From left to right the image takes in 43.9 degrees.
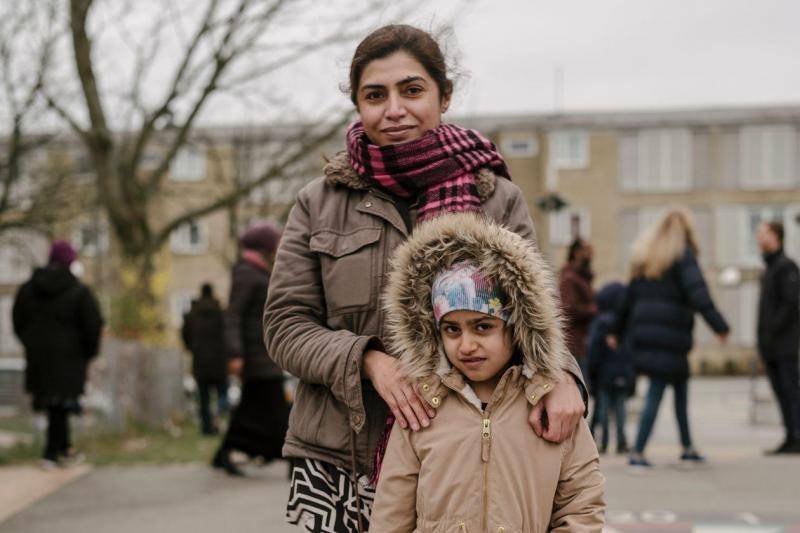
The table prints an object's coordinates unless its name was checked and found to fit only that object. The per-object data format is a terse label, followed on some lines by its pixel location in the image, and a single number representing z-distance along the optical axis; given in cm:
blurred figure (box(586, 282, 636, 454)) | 957
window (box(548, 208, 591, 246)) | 3834
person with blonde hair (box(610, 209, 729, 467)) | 789
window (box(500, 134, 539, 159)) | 4000
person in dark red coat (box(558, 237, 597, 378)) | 934
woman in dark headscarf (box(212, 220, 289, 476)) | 780
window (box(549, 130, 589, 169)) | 3944
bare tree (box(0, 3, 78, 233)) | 1341
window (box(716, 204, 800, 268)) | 3916
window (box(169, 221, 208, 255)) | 4022
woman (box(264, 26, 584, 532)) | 266
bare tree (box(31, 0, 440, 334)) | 1251
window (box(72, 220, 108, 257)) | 2112
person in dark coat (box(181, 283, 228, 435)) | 1229
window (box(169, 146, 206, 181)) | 3950
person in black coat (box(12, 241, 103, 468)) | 843
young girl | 252
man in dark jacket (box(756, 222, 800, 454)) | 897
